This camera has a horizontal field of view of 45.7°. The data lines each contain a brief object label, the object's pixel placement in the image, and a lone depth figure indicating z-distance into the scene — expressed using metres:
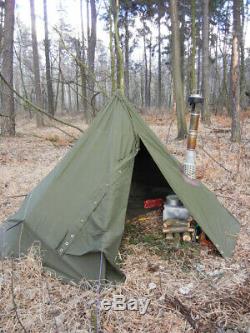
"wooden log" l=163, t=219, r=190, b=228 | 3.68
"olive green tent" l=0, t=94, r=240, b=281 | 2.93
